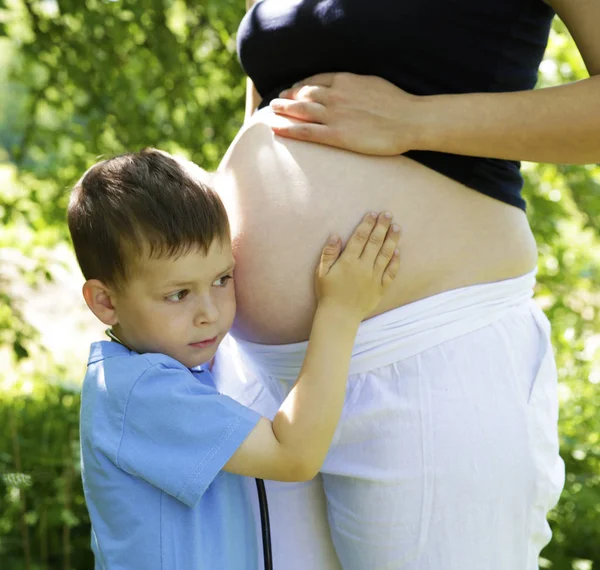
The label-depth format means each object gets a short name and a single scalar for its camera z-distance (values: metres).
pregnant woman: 1.32
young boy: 1.27
